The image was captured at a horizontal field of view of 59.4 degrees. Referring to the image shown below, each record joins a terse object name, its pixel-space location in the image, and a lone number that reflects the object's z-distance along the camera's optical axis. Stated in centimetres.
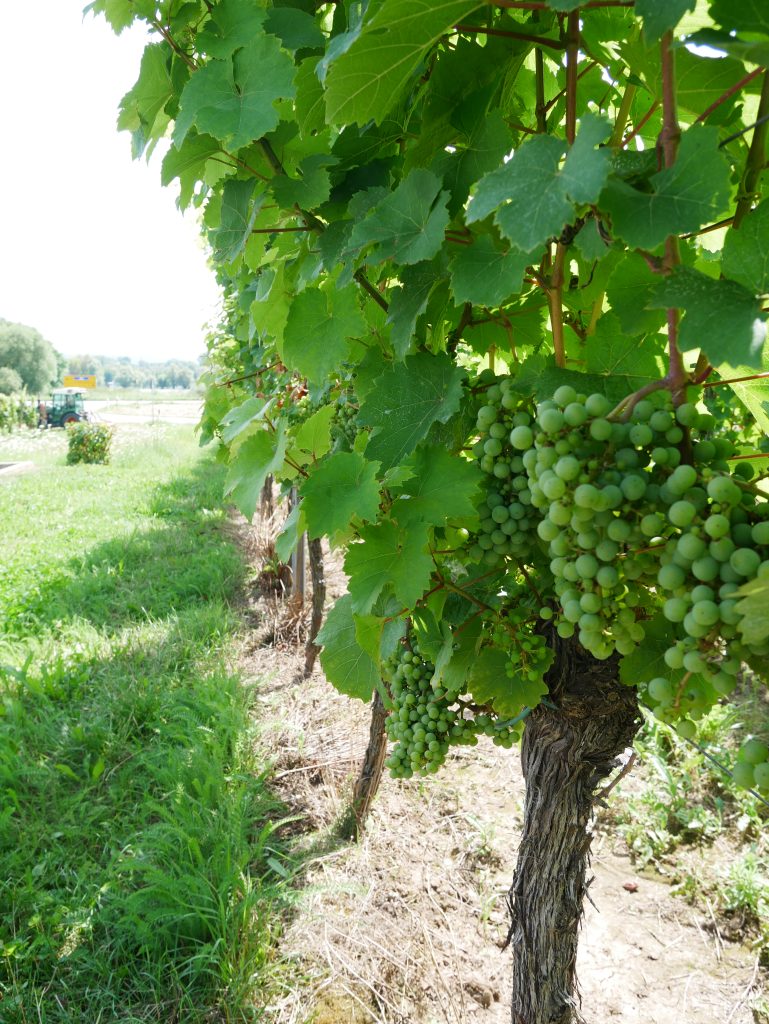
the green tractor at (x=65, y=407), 2883
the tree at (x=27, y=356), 6712
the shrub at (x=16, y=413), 3091
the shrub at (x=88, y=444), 1733
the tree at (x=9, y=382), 6119
